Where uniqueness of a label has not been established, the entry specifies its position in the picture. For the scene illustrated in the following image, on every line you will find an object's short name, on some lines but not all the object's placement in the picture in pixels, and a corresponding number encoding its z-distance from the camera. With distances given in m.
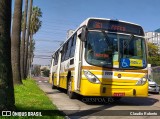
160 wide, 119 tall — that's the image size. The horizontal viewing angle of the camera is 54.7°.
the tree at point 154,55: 33.76
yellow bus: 6.00
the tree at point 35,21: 29.95
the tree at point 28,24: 17.43
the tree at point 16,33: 9.49
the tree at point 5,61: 3.66
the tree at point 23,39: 14.12
